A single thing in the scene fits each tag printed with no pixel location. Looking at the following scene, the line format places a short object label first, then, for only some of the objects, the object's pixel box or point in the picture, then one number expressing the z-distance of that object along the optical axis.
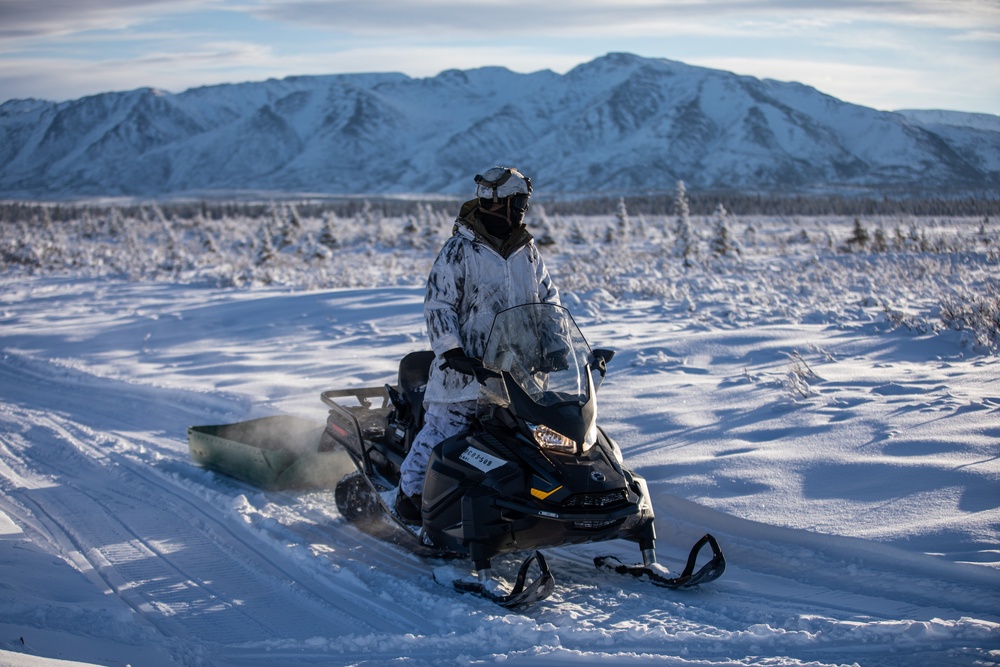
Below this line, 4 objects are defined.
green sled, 6.73
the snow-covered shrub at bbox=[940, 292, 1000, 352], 8.95
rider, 5.00
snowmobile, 4.46
